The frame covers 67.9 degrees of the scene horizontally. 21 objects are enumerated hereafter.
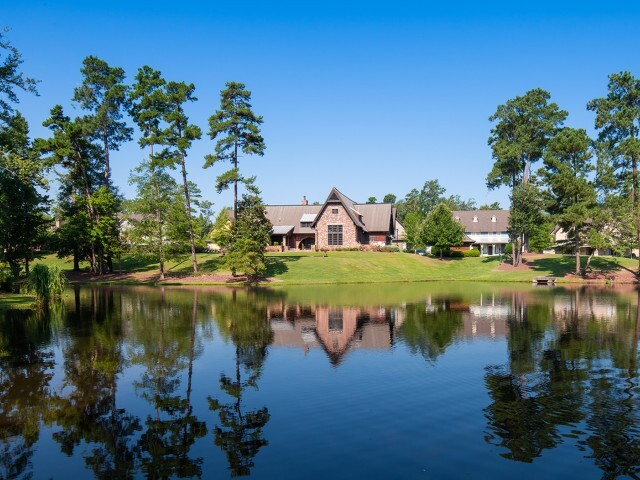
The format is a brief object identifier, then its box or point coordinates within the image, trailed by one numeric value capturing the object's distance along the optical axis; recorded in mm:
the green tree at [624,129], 51219
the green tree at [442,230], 67938
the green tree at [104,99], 56875
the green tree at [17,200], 26062
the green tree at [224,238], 51844
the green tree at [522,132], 63656
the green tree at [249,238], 49531
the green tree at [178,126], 51875
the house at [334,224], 71000
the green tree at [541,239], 72750
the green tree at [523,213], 58969
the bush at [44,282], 31203
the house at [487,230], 91438
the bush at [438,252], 71375
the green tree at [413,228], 73244
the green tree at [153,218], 53409
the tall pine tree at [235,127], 54906
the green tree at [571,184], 51562
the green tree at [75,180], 52594
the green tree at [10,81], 26688
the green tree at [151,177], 52438
